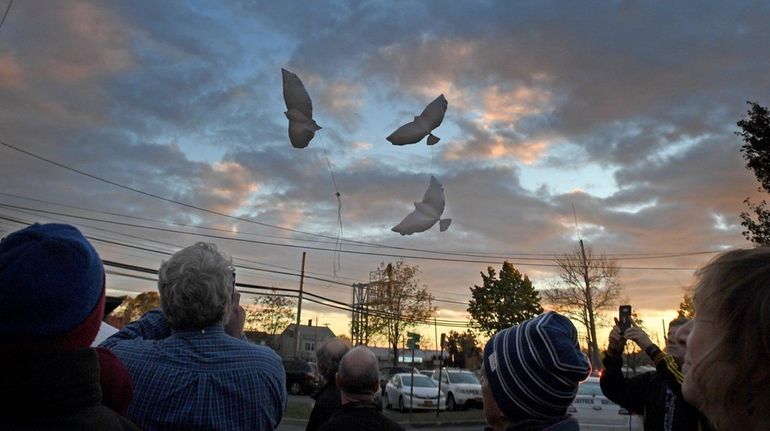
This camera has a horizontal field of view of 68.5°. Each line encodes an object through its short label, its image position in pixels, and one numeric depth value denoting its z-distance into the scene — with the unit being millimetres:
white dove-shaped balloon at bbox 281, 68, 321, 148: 4324
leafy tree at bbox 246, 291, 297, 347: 47250
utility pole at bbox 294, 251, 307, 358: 34659
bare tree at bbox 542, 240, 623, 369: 35312
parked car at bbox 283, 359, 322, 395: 23422
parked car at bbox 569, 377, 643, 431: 9359
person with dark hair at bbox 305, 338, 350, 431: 3330
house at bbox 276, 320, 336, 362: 82019
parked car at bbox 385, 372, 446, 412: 18906
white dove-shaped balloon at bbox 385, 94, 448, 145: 4539
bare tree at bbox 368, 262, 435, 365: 37688
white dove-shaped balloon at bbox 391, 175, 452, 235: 4570
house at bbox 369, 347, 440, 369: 57203
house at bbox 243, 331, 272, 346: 56391
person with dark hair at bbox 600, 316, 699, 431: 3275
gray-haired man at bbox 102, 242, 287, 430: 1897
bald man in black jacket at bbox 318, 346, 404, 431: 2557
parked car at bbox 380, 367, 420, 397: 30484
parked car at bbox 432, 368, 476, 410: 20266
